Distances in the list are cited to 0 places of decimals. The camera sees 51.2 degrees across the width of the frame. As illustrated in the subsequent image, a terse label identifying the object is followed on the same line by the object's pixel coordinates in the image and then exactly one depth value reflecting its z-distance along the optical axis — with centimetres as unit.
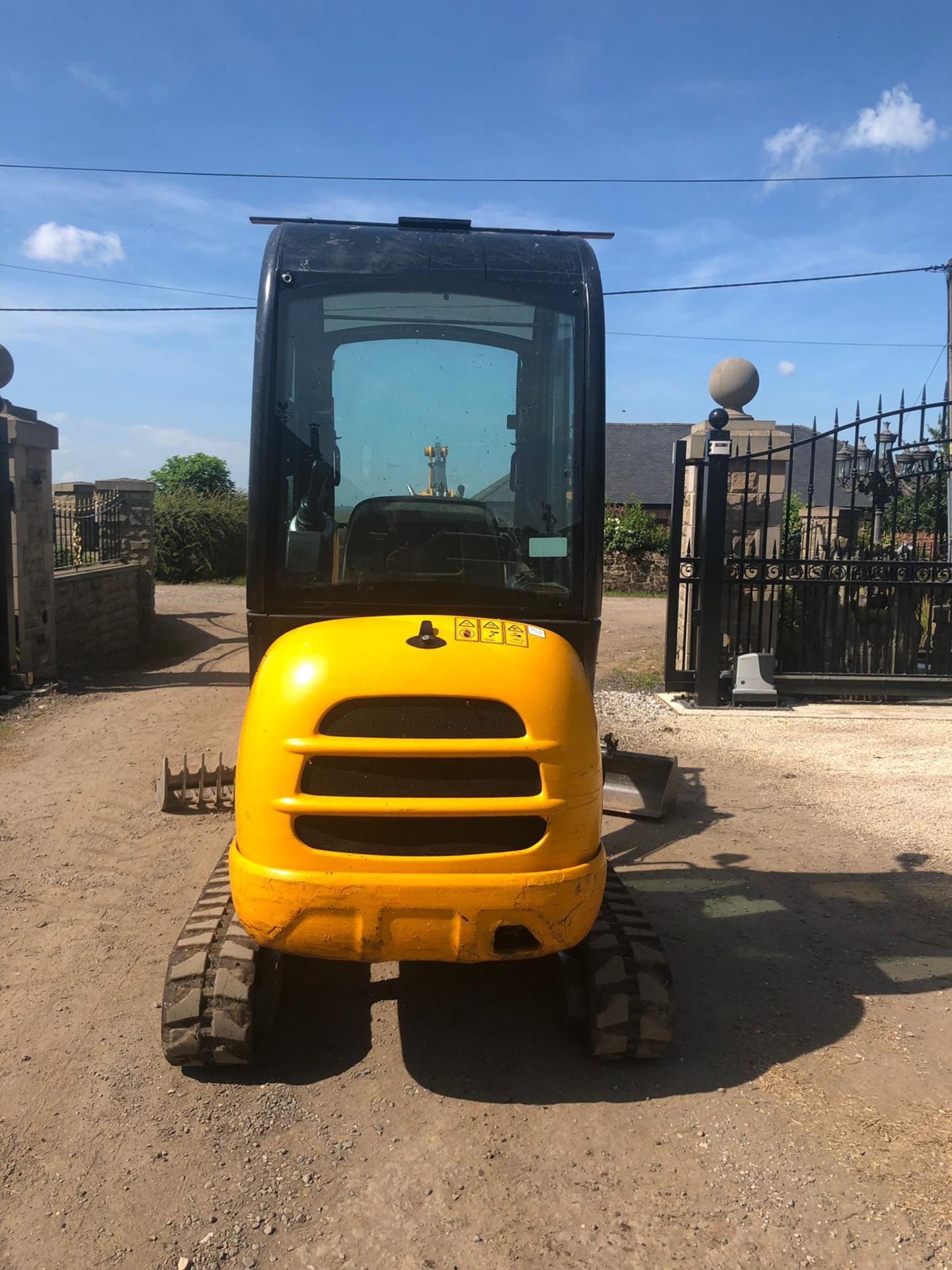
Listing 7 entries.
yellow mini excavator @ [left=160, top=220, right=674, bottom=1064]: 282
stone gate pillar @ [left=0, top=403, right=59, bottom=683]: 994
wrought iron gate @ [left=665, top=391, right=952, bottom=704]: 921
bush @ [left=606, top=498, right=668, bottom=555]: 2938
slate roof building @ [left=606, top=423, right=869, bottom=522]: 3584
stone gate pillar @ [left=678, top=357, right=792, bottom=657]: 968
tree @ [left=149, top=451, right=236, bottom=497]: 3847
